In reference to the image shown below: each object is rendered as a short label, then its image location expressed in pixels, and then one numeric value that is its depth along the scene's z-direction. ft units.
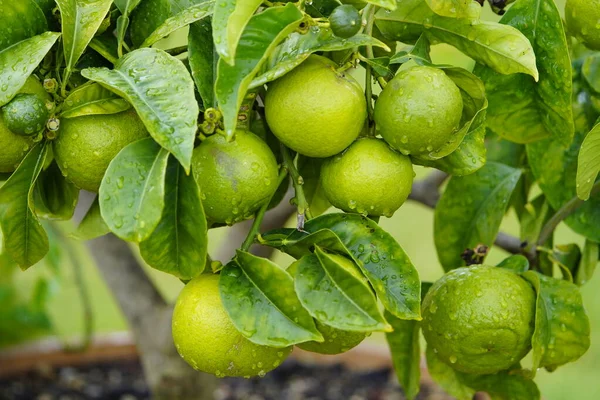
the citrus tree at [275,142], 3.37
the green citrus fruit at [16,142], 3.51
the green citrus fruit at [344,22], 3.43
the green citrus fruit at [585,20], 3.77
